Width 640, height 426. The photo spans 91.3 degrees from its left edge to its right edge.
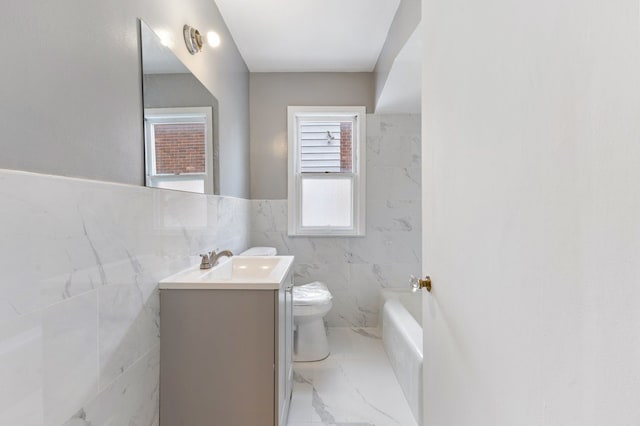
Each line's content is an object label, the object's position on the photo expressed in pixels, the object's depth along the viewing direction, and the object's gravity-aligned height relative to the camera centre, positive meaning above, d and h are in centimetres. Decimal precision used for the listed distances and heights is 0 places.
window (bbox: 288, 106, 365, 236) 309 +33
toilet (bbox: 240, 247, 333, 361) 237 -93
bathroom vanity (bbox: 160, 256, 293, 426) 130 -60
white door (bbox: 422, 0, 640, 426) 38 -1
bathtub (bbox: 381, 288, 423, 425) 177 -90
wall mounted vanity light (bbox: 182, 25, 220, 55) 163 +92
